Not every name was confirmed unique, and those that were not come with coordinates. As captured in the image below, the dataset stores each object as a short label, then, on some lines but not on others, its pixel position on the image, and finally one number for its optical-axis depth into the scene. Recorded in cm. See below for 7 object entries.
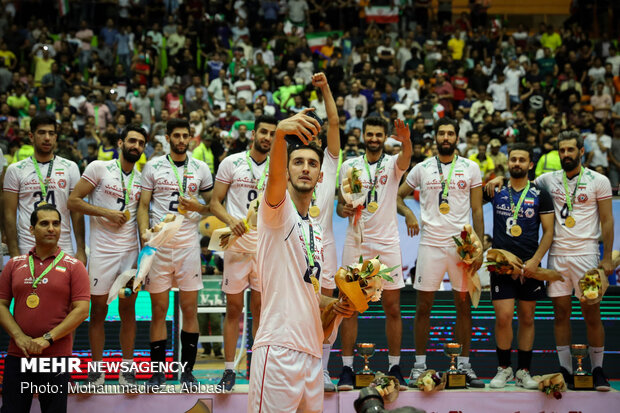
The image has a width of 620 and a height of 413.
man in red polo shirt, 600
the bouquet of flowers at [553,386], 721
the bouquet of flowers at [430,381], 722
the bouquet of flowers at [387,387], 702
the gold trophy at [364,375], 738
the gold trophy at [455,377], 736
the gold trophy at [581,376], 738
